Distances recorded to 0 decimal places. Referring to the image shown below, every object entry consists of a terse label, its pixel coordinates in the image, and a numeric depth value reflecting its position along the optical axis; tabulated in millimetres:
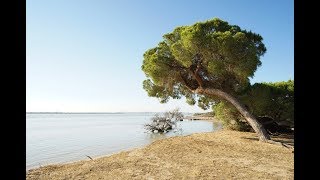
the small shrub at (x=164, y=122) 20735
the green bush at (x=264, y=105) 12759
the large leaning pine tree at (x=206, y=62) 11098
